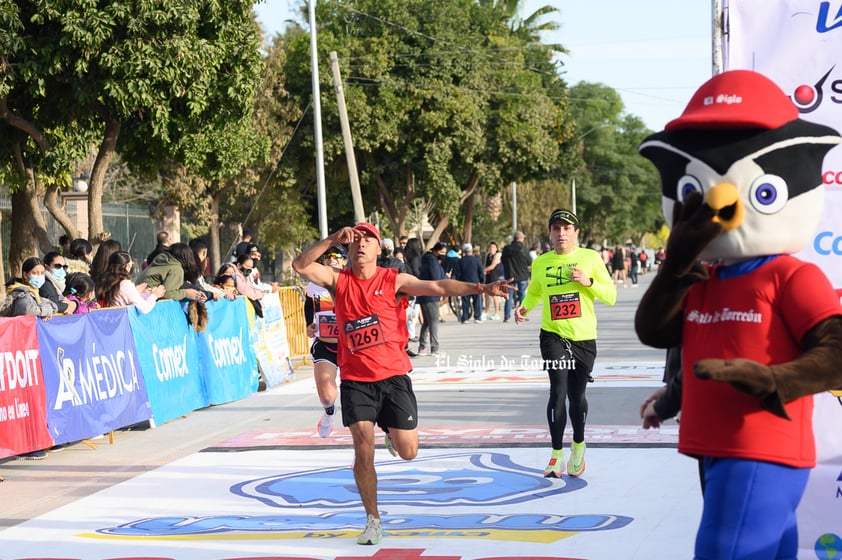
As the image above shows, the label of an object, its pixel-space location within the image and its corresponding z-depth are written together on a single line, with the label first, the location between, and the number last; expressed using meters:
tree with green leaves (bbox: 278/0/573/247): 40.22
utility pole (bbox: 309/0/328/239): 29.20
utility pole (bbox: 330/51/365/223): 31.88
